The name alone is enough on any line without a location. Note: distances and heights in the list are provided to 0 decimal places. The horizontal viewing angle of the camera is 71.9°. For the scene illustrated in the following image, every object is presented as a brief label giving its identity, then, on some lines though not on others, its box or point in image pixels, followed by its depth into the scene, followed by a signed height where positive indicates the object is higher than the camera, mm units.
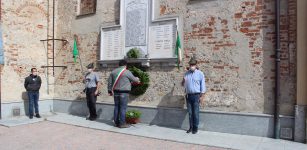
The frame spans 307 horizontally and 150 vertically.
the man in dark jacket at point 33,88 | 6794 -596
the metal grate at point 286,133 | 4480 -1330
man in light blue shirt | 5014 -477
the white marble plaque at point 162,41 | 5651 +800
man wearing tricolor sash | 5628 -519
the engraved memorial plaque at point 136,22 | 6074 +1396
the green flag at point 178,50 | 5442 +507
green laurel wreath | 5931 -337
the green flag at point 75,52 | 7182 +599
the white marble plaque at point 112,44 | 6451 +800
